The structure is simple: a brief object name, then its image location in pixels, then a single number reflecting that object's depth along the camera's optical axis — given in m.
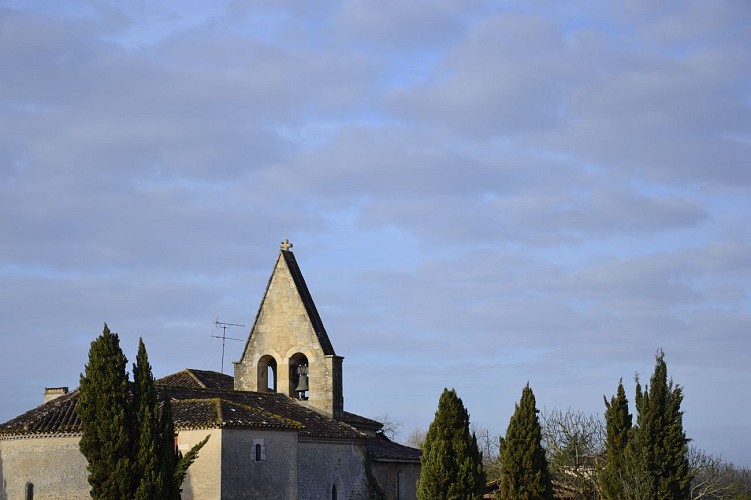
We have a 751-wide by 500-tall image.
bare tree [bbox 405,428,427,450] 129.62
